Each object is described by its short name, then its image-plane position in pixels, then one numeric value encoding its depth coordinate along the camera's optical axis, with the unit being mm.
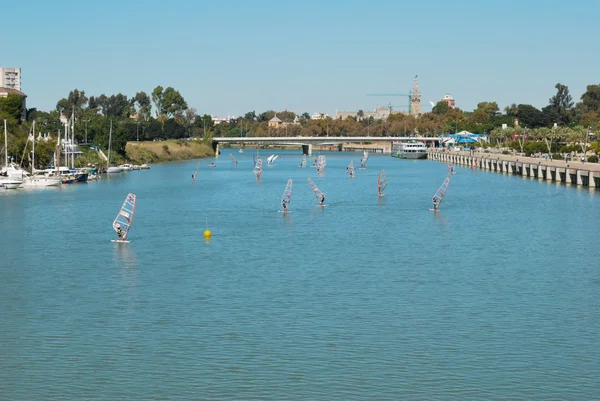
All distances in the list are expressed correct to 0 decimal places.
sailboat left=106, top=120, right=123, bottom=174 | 173250
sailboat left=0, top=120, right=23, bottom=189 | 123125
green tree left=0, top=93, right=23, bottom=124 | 182812
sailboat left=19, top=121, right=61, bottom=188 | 126688
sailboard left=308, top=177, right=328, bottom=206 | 99006
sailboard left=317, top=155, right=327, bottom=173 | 181375
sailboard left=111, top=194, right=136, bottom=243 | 66188
